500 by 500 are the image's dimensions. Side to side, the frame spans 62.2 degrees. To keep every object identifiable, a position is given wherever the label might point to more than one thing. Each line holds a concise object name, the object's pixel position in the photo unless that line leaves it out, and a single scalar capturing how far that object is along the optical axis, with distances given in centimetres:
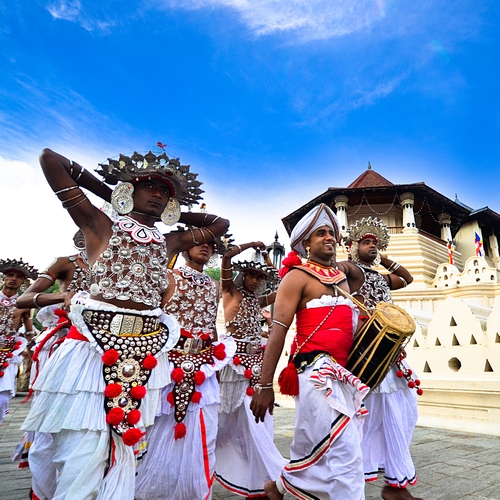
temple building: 649
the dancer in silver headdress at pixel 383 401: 344
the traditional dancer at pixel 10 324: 563
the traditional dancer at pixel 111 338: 224
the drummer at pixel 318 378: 255
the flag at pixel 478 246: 2282
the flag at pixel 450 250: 2091
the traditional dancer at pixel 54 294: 372
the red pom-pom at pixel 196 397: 322
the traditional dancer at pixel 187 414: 306
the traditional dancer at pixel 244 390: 375
